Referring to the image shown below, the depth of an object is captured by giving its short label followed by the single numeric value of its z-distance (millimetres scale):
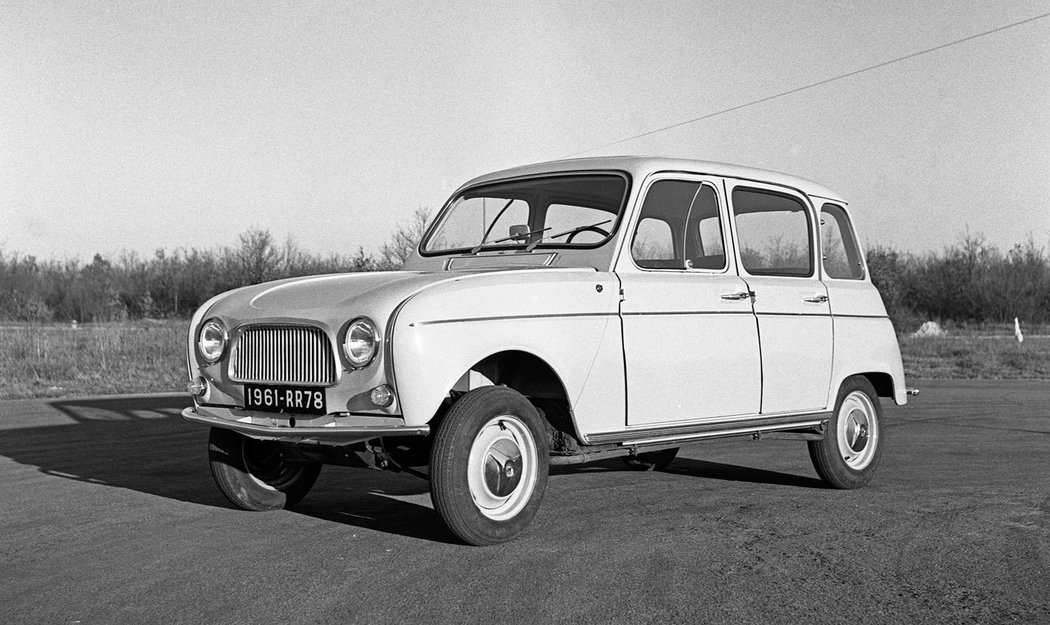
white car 5258
